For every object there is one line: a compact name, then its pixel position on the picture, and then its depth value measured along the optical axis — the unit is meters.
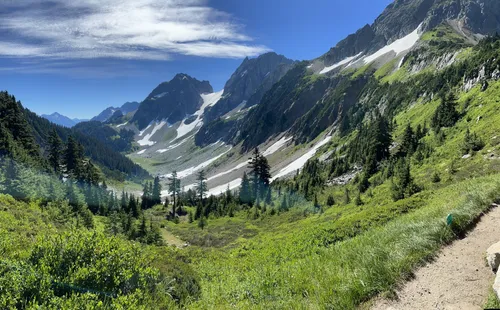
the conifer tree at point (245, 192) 74.04
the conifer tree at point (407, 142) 53.62
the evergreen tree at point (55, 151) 73.06
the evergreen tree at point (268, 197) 69.41
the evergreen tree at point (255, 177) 75.62
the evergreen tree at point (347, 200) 41.18
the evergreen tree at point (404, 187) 26.84
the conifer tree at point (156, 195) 105.66
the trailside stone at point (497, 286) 5.01
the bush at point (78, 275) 6.70
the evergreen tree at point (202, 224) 57.61
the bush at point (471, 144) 33.60
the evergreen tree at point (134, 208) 67.25
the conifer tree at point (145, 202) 100.03
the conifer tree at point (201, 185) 92.69
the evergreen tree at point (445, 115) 53.09
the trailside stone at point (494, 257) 6.07
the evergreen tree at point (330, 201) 46.97
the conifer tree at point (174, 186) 88.81
